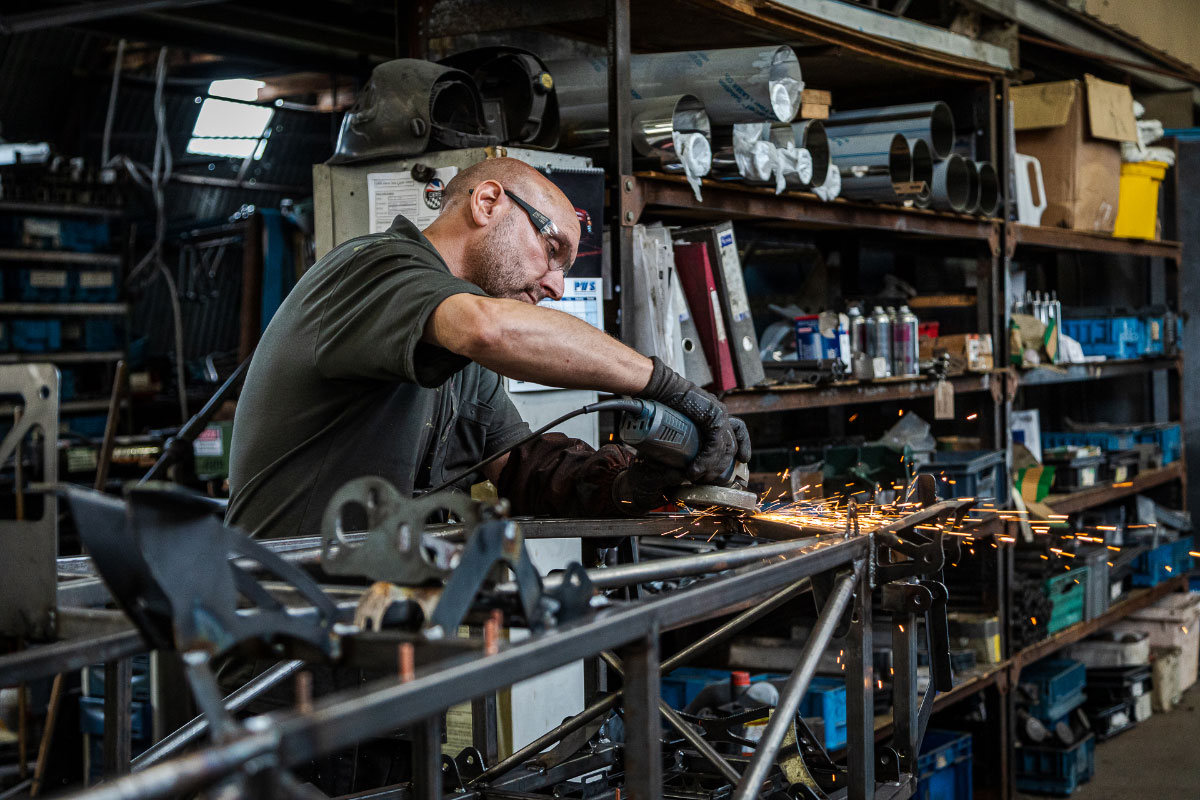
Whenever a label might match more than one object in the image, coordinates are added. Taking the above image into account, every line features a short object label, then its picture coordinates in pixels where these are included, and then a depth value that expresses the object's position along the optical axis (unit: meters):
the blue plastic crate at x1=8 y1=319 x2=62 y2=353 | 8.53
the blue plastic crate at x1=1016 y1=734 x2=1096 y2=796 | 5.48
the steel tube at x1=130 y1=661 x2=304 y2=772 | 2.10
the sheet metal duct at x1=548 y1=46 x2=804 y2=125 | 3.71
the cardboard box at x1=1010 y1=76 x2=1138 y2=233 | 6.24
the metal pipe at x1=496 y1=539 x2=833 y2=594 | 1.68
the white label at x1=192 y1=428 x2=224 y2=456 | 5.98
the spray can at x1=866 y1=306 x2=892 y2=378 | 4.68
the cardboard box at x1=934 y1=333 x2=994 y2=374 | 5.15
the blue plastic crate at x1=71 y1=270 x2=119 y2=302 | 8.86
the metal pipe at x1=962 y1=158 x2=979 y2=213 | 5.02
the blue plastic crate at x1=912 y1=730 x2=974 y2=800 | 4.73
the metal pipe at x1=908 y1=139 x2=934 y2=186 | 4.62
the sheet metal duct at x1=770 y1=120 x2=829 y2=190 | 4.10
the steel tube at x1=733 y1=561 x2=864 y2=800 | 1.84
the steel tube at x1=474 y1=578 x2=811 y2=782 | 2.52
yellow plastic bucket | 6.86
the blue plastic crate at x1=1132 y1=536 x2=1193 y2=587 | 7.08
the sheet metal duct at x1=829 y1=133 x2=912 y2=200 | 4.43
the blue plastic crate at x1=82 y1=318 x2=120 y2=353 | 8.99
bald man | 2.21
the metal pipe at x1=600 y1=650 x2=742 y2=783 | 2.31
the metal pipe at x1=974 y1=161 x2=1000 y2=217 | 5.22
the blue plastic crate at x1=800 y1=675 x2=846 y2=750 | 4.05
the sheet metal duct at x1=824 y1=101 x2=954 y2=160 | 4.77
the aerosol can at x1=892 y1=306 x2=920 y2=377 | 4.73
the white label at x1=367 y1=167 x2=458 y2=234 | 3.16
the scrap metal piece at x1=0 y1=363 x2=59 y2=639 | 1.66
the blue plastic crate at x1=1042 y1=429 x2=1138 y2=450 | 6.68
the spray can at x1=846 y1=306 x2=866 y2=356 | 4.68
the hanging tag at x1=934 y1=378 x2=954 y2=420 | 4.88
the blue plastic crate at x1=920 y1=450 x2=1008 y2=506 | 4.85
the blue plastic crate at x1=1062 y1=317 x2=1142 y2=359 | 6.69
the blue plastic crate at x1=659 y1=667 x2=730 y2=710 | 4.18
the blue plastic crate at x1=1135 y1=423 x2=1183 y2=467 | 7.15
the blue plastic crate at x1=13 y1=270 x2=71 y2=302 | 8.50
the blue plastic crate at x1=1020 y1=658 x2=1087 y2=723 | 5.74
